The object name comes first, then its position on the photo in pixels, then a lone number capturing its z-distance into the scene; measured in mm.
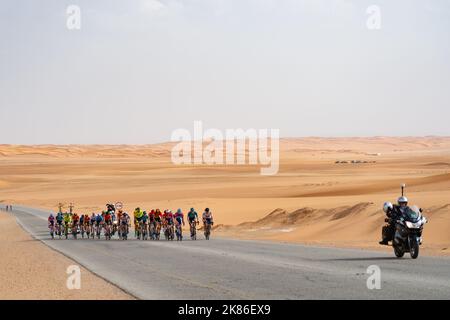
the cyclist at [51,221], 44969
